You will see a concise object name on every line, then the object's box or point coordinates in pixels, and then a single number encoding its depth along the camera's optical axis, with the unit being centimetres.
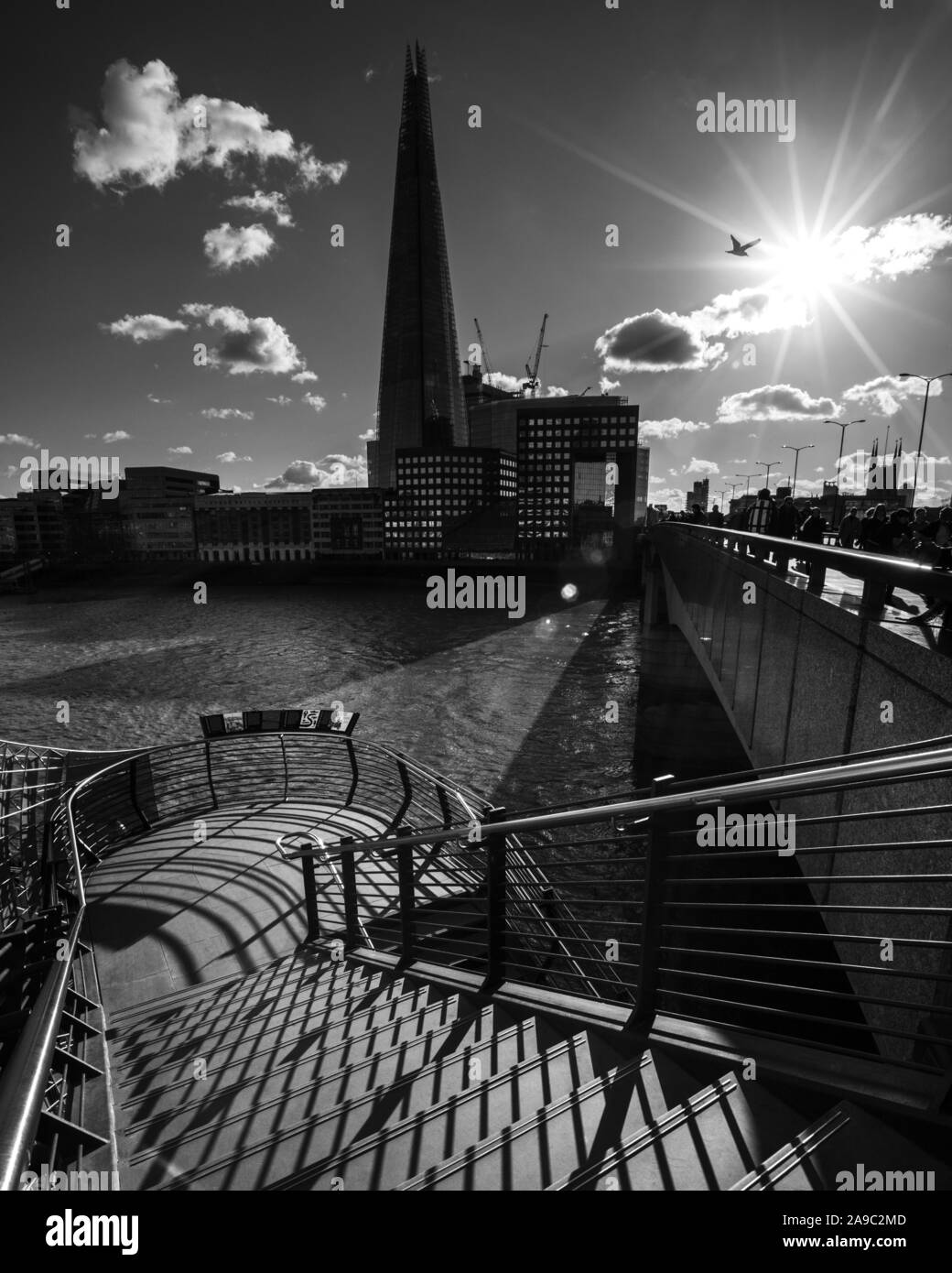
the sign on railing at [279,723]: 1145
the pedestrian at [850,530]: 1256
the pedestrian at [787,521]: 1369
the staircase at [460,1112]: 197
